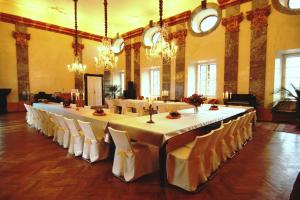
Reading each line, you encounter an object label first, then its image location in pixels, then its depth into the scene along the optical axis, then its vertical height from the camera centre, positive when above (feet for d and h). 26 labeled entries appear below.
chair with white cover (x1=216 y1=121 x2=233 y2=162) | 10.20 -3.24
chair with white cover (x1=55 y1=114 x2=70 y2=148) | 13.24 -3.22
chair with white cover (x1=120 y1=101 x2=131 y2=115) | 26.49 -1.91
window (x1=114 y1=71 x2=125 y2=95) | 45.80 +3.51
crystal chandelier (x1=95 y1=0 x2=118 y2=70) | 18.53 +4.07
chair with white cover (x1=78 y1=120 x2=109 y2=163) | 10.81 -3.38
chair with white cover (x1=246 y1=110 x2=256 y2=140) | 15.48 -3.29
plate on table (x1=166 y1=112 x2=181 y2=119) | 11.59 -1.52
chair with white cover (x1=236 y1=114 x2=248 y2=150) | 12.74 -2.99
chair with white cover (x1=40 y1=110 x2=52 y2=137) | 16.84 -2.86
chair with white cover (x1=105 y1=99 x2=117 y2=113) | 29.08 -1.85
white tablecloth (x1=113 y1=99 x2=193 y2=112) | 20.90 -1.54
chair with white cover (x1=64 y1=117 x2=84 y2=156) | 11.82 -3.01
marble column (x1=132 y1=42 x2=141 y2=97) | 39.27 +5.83
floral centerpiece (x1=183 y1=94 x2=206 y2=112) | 13.55 -0.57
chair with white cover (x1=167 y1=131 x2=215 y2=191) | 7.82 -3.33
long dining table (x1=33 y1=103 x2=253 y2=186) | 8.15 -1.71
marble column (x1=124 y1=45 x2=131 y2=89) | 41.27 +6.87
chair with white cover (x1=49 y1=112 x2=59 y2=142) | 14.51 -3.20
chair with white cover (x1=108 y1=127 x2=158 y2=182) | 8.64 -3.40
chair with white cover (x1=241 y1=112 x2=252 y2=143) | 14.11 -2.95
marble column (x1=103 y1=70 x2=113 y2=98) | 45.78 +3.26
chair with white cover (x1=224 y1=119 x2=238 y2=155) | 11.34 -3.12
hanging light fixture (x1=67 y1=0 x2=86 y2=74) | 22.75 +3.43
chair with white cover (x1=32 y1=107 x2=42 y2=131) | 18.45 -2.84
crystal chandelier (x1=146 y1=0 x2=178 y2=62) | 17.22 +4.56
